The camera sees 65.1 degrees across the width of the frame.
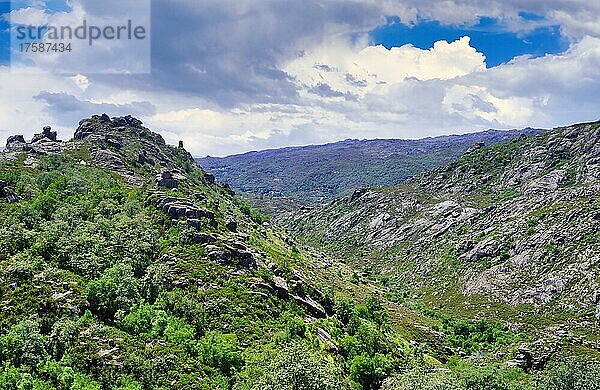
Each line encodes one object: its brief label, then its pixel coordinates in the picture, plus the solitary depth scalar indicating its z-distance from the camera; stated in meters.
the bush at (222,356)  71.38
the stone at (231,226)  135.62
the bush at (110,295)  76.88
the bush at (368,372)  78.56
